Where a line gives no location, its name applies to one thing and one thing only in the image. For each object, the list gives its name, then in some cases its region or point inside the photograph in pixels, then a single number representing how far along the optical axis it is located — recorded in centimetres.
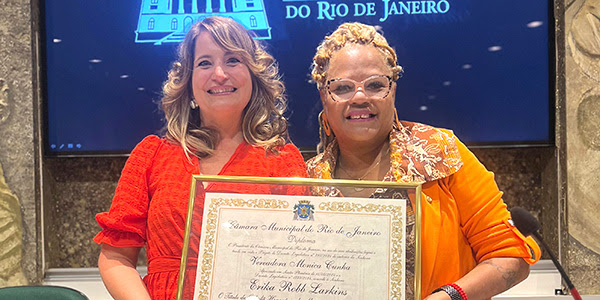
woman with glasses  126
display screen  305
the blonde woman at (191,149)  135
